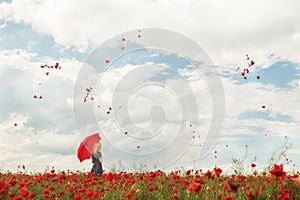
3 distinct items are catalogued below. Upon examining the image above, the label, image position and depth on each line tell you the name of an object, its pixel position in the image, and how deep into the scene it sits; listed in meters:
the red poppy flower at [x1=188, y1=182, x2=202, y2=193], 3.89
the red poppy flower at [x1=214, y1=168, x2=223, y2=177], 4.48
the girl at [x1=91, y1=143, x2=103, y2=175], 11.73
